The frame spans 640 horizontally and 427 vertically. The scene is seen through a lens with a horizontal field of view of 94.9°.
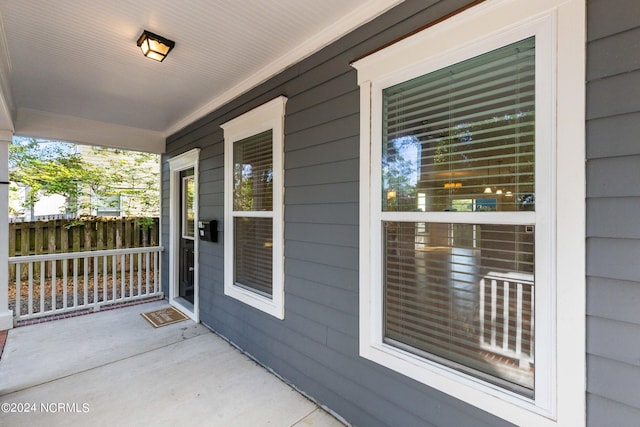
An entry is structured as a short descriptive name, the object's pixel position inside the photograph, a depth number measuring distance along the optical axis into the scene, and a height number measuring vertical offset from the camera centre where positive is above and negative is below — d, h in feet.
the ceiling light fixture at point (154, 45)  7.07 +4.14
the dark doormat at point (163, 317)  12.43 -4.72
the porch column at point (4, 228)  11.50 -0.67
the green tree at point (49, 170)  20.66 +2.96
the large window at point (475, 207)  4.01 +0.05
